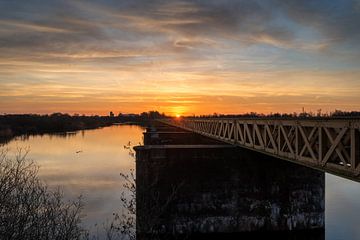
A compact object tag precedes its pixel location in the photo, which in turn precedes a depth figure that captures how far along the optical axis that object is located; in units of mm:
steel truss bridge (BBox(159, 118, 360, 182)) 9859
